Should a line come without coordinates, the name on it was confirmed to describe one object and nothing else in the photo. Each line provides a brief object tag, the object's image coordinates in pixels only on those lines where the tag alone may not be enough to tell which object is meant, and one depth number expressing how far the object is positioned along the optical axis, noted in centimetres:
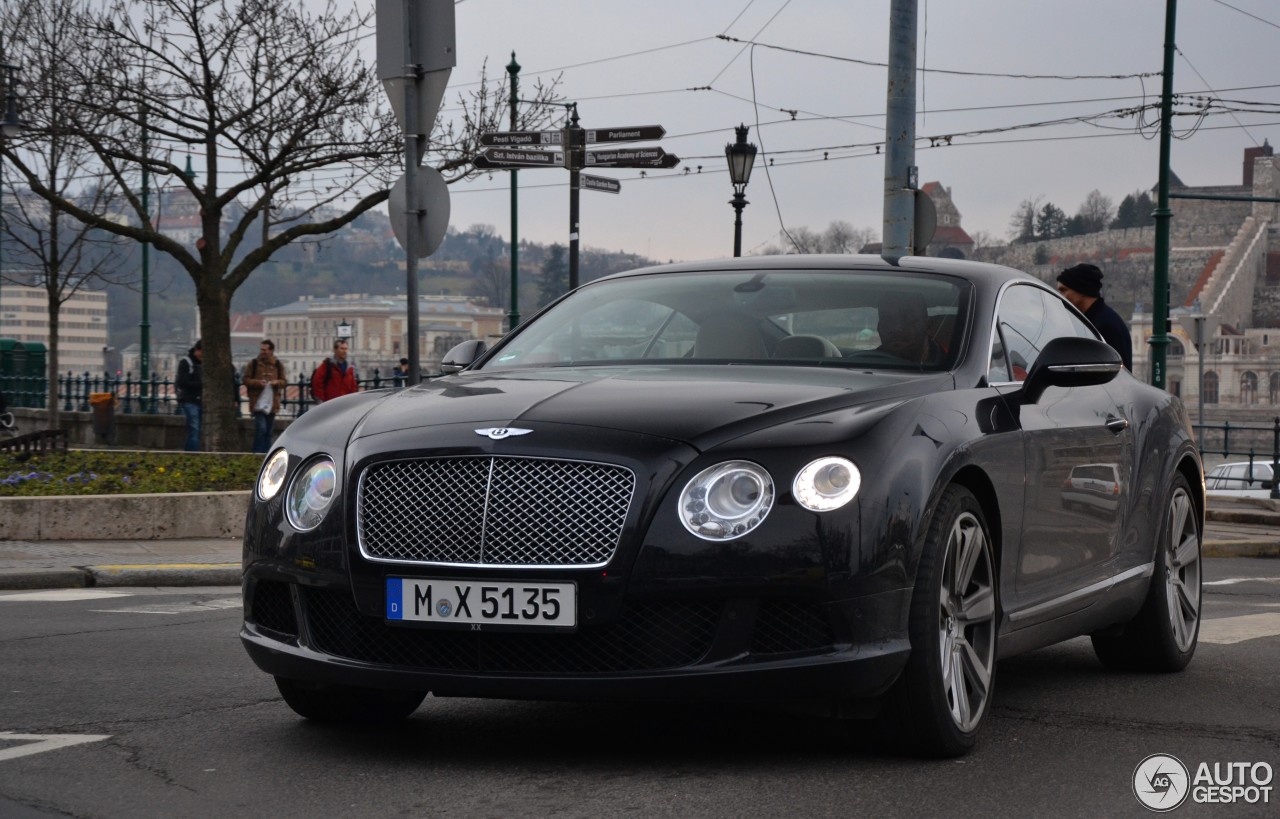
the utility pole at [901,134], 1609
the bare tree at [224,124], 2112
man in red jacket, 2273
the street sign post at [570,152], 1769
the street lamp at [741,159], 2366
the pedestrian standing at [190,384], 2520
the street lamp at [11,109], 2078
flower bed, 1526
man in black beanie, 1074
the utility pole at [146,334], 3660
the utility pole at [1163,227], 2666
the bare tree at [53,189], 2094
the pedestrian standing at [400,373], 2948
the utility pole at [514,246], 3208
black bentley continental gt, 457
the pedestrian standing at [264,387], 2428
